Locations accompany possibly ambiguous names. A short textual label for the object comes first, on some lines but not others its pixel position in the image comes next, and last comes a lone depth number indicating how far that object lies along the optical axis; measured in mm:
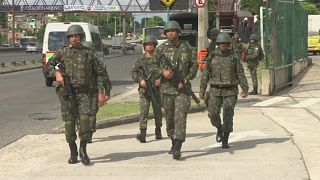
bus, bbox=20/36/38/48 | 76888
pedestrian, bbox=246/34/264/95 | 16266
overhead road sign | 13270
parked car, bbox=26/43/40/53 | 69281
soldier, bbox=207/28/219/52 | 10832
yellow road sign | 13188
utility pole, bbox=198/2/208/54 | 18766
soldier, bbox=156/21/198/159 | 7609
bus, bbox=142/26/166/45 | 32669
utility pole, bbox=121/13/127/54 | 71706
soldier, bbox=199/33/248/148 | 8445
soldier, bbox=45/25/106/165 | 7211
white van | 20969
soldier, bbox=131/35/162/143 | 8922
